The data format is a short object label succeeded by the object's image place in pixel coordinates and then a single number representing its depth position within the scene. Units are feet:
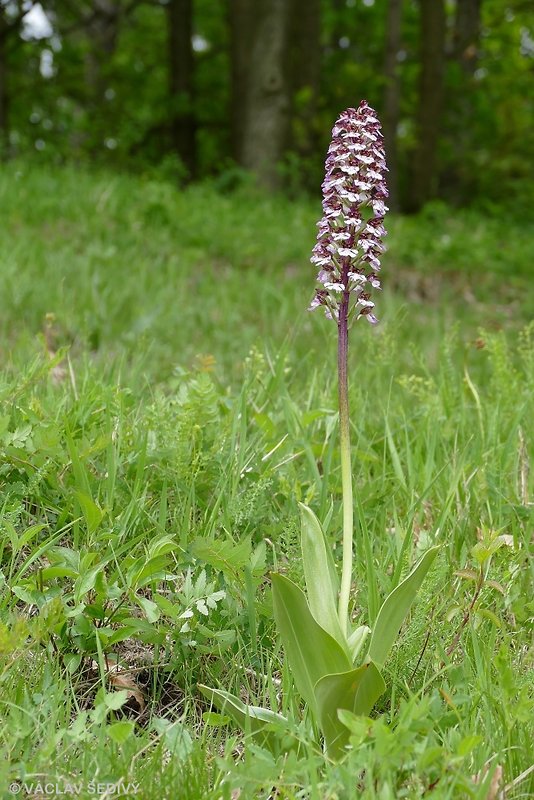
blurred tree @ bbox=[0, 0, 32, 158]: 39.09
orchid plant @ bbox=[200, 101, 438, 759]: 5.39
